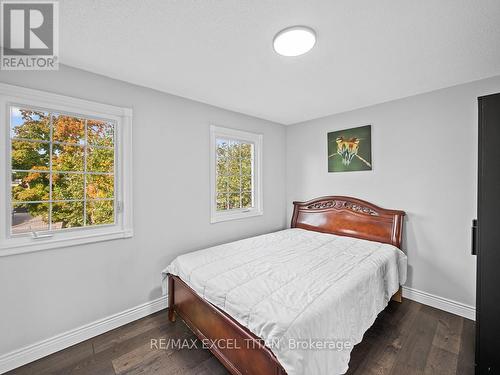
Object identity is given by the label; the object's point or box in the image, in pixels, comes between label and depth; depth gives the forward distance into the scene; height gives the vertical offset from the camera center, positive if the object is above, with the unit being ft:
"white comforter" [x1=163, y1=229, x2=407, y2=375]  4.08 -2.46
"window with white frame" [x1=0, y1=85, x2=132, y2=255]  5.75 +0.48
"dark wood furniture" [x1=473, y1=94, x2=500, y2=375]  4.72 -1.18
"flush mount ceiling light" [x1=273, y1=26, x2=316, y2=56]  4.98 +3.44
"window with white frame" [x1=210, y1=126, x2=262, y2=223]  9.96 +0.63
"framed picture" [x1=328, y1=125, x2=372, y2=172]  9.95 +1.73
